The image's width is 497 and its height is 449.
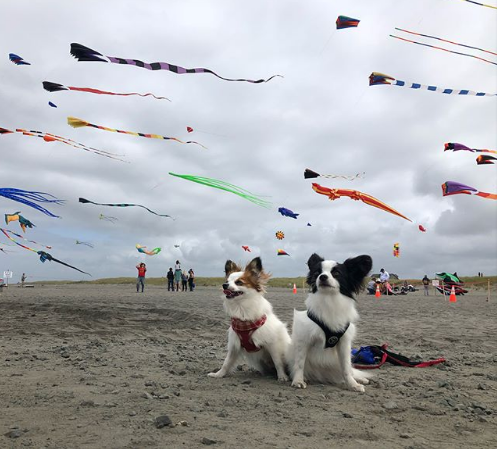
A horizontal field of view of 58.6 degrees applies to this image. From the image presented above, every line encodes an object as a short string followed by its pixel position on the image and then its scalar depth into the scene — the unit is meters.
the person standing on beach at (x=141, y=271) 30.48
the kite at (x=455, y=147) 13.43
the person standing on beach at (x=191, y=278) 36.18
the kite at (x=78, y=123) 11.59
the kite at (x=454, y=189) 14.05
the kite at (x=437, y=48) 10.16
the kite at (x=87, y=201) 15.11
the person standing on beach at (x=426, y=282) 36.59
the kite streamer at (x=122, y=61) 9.21
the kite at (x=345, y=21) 12.55
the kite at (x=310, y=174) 15.96
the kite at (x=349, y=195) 13.62
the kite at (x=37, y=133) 13.09
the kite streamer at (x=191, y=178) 10.63
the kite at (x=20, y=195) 13.21
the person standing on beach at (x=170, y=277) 35.72
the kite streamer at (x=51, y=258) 10.23
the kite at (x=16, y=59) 12.63
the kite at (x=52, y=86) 10.97
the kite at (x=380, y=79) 12.38
